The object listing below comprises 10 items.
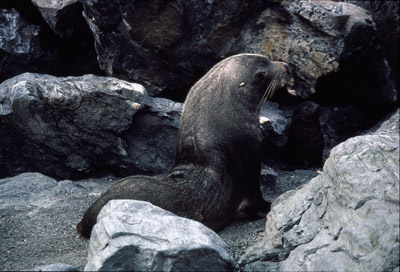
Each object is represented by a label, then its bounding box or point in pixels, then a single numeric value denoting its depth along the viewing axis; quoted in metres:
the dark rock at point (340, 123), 14.62
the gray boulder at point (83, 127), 11.65
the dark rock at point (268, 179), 11.94
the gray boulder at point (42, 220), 7.88
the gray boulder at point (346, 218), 5.92
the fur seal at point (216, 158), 9.05
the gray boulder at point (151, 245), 5.94
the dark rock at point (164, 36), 12.82
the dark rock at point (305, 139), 13.25
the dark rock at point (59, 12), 13.75
